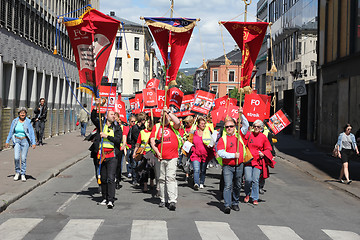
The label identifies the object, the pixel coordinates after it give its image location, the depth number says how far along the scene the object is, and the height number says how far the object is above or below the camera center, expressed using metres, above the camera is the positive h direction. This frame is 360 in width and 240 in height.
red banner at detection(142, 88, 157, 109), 17.88 +0.69
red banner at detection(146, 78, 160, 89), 19.02 +1.22
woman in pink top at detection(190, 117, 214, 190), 13.28 -0.85
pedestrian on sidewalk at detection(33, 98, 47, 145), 25.42 -0.19
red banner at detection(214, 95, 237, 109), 19.17 +0.68
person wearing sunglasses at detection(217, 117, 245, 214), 10.29 -0.77
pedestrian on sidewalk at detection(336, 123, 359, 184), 15.83 -0.67
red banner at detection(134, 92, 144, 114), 21.23 +0.65
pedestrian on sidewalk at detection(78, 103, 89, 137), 32.83 -0.09
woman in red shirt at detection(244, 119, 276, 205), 11.30 -0.77
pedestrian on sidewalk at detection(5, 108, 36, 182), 13.69 -0.56
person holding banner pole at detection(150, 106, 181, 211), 10.47 -0.66
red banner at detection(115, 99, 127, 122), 17.92 +0.32
